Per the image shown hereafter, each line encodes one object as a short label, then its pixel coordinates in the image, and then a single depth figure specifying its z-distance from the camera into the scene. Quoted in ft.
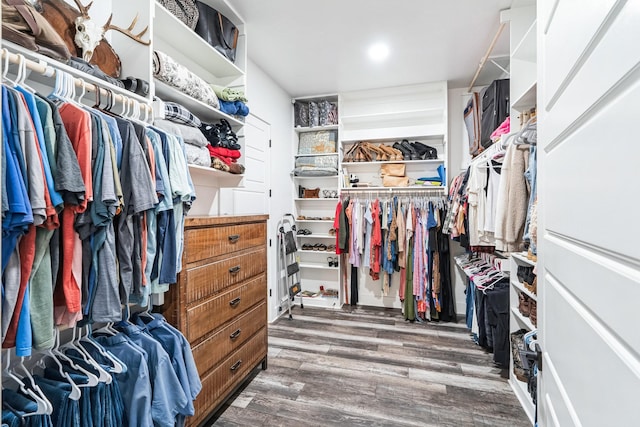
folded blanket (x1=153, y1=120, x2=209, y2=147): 5.38
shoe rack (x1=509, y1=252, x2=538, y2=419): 5.98
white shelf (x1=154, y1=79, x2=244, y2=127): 5.77
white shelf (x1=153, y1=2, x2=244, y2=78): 5.73
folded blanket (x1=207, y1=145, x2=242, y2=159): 6.82
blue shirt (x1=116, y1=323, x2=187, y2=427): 4.29
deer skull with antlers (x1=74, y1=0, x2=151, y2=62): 4.19
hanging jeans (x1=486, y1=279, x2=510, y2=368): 7.69
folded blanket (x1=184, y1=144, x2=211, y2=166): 5.83
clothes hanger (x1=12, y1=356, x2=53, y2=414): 3.24
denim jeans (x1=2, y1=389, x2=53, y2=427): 3.11
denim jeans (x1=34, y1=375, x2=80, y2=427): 3.43
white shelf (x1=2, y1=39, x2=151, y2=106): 3.28
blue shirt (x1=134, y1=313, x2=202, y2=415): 4.72
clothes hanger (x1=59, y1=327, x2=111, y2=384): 3.76
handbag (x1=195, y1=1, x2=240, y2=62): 6.84
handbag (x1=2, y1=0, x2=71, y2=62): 3.16
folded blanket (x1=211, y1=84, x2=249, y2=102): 7.18
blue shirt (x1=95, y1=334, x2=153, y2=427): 4.07
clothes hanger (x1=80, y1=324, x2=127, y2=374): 3.97
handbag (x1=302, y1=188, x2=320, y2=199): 13.66
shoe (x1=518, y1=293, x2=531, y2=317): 6.22
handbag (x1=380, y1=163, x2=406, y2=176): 12.62
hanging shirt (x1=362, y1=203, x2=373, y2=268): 12.17
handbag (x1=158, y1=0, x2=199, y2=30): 5.85
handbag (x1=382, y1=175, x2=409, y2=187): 12.50
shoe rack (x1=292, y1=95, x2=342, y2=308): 13.34
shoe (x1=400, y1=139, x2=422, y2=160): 12.42
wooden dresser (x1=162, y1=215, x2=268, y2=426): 5.17
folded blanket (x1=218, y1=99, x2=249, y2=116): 7.30
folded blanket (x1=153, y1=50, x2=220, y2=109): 5.37
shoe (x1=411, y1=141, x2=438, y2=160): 12.32
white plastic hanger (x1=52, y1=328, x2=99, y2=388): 3.67
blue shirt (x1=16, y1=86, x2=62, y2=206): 3.04
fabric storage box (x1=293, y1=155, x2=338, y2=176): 13.02
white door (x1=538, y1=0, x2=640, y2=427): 1.34
